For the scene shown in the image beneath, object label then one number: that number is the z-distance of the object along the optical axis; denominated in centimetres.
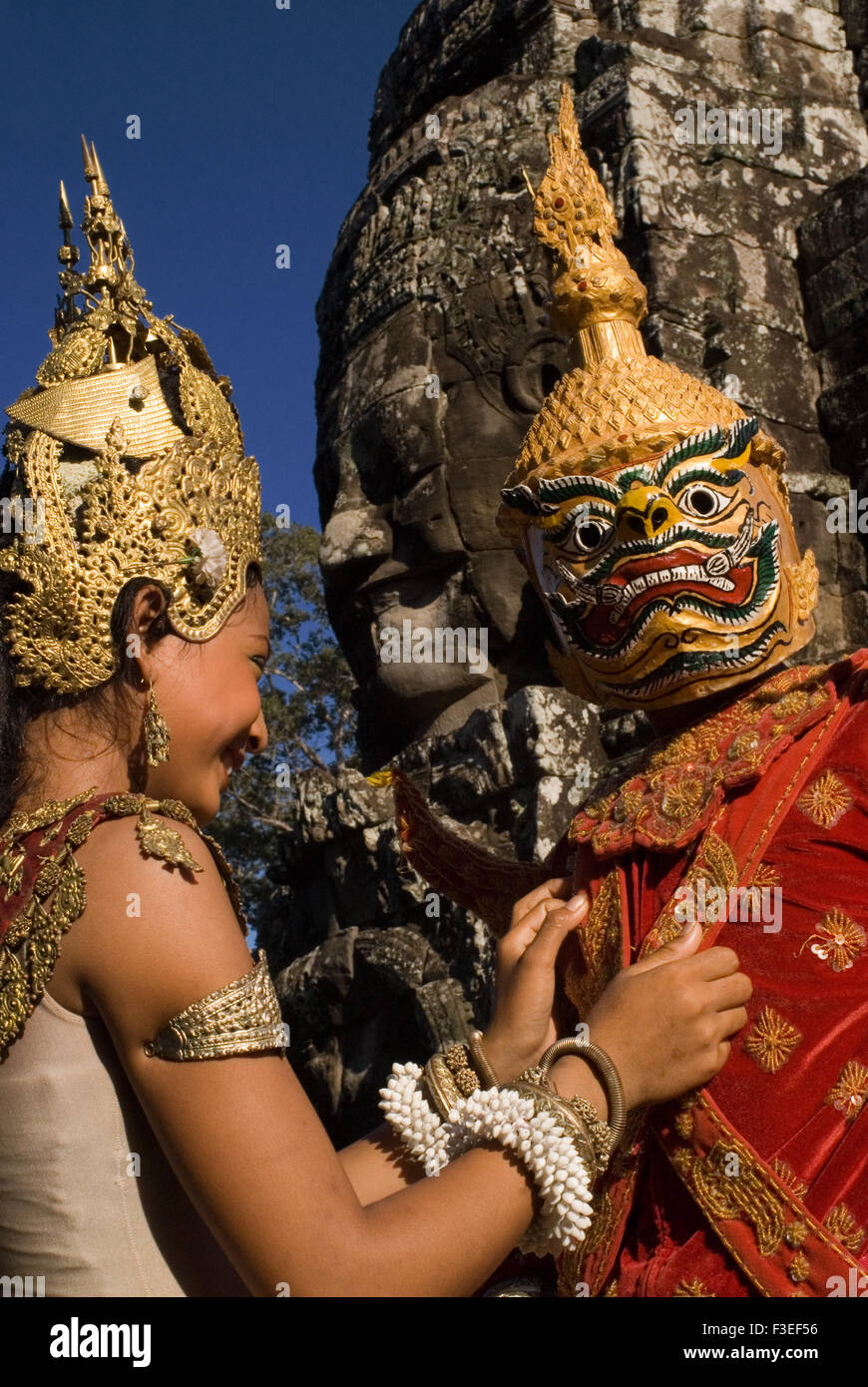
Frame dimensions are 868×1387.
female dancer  182
